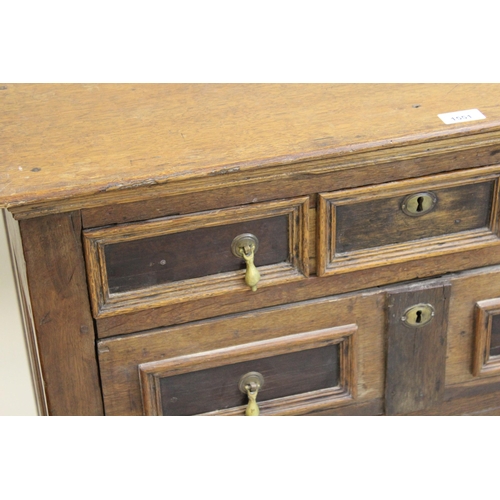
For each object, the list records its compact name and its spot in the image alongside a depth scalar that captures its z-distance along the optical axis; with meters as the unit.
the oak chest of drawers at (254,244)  1.54
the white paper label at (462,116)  1.60
